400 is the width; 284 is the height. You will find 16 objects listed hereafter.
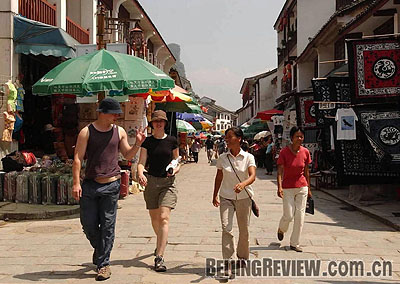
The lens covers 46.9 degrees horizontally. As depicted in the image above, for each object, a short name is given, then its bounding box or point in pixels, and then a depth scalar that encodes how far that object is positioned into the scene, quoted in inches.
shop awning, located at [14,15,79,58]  459.2
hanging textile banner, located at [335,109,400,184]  392.2
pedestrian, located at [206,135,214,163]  1332.4
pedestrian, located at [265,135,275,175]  879.1
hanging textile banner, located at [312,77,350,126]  493.4
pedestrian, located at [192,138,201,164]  1298.8
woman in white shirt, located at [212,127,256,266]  219.9
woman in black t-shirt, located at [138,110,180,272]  226.8
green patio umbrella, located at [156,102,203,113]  647.8
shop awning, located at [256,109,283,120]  1004.6
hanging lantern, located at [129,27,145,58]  561.6
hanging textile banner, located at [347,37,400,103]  386.9
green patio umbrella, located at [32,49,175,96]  357.7
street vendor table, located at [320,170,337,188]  575.5
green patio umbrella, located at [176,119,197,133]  995.9
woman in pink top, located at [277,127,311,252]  267.0
